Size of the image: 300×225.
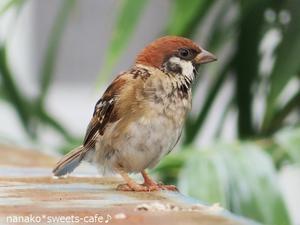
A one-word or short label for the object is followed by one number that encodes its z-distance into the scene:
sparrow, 3.46
